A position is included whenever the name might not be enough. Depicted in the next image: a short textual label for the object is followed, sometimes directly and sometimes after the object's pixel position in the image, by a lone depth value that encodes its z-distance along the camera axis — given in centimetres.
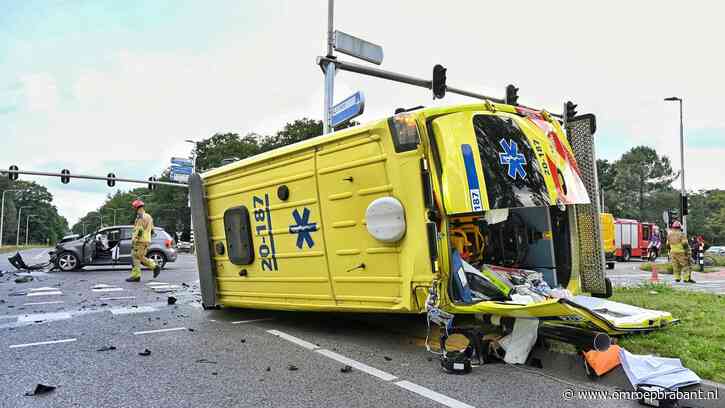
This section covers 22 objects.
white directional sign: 1080
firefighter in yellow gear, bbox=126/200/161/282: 1134
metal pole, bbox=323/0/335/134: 1067
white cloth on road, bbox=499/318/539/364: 411
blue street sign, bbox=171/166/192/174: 2572
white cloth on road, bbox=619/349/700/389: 321
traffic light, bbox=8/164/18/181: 2634
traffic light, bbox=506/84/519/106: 1331
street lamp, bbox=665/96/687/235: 2528
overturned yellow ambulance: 418
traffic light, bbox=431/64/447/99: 1199
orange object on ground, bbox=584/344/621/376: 365
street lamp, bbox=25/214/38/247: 9254
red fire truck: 3005
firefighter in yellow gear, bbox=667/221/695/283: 1245
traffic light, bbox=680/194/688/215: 2195
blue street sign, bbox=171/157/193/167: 2617
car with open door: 1521
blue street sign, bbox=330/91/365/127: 920
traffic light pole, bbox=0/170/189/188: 2582
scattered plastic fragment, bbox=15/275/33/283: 1139
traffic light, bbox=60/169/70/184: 2788
